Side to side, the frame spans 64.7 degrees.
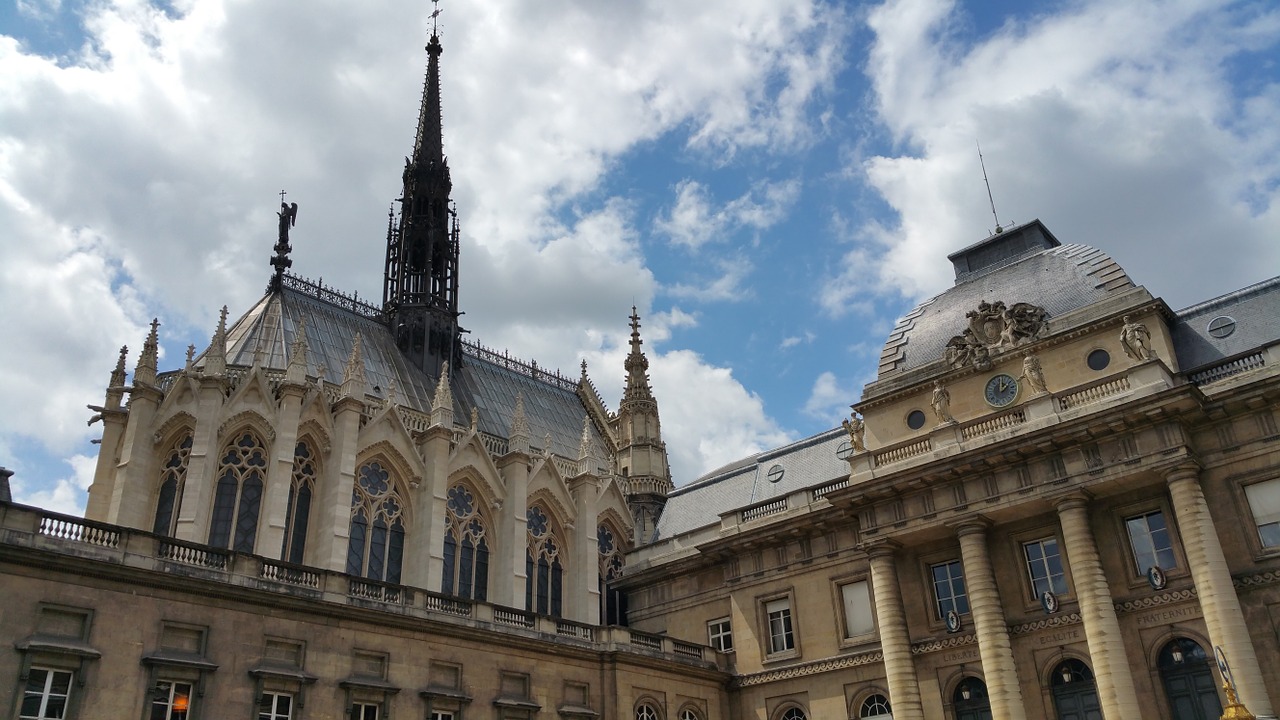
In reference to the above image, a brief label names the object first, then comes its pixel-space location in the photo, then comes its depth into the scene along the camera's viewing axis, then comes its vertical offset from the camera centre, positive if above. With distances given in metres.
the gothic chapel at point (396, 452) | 34.97 +15.24
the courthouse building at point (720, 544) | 25.38 +9.81
